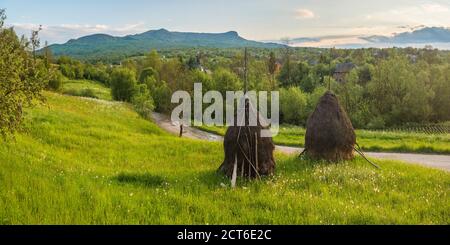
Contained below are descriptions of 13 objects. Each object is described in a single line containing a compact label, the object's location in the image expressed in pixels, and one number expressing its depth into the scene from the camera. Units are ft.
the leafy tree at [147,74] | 346.70
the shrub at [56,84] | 249.14
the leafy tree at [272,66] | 367.45
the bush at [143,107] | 166.66
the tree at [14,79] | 36.19
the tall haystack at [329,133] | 59.98
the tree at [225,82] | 295.89
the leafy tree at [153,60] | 392.55
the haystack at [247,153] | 47.91
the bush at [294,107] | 265.75
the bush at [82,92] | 296.30
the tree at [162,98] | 209.77
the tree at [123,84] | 287.69
